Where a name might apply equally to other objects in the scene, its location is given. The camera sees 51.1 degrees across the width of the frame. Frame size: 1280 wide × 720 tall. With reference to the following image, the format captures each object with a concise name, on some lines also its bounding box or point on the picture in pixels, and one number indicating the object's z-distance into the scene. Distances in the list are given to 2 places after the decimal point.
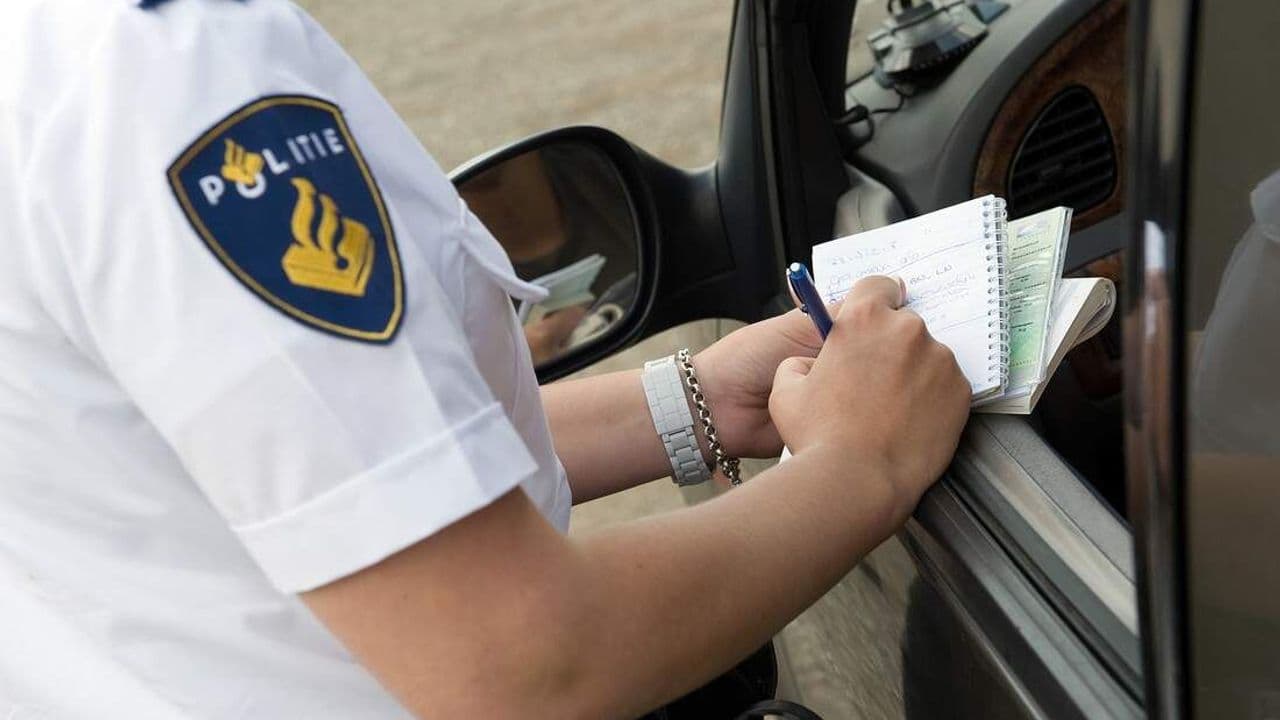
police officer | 0.72
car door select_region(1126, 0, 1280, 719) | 0.68
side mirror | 1.76
